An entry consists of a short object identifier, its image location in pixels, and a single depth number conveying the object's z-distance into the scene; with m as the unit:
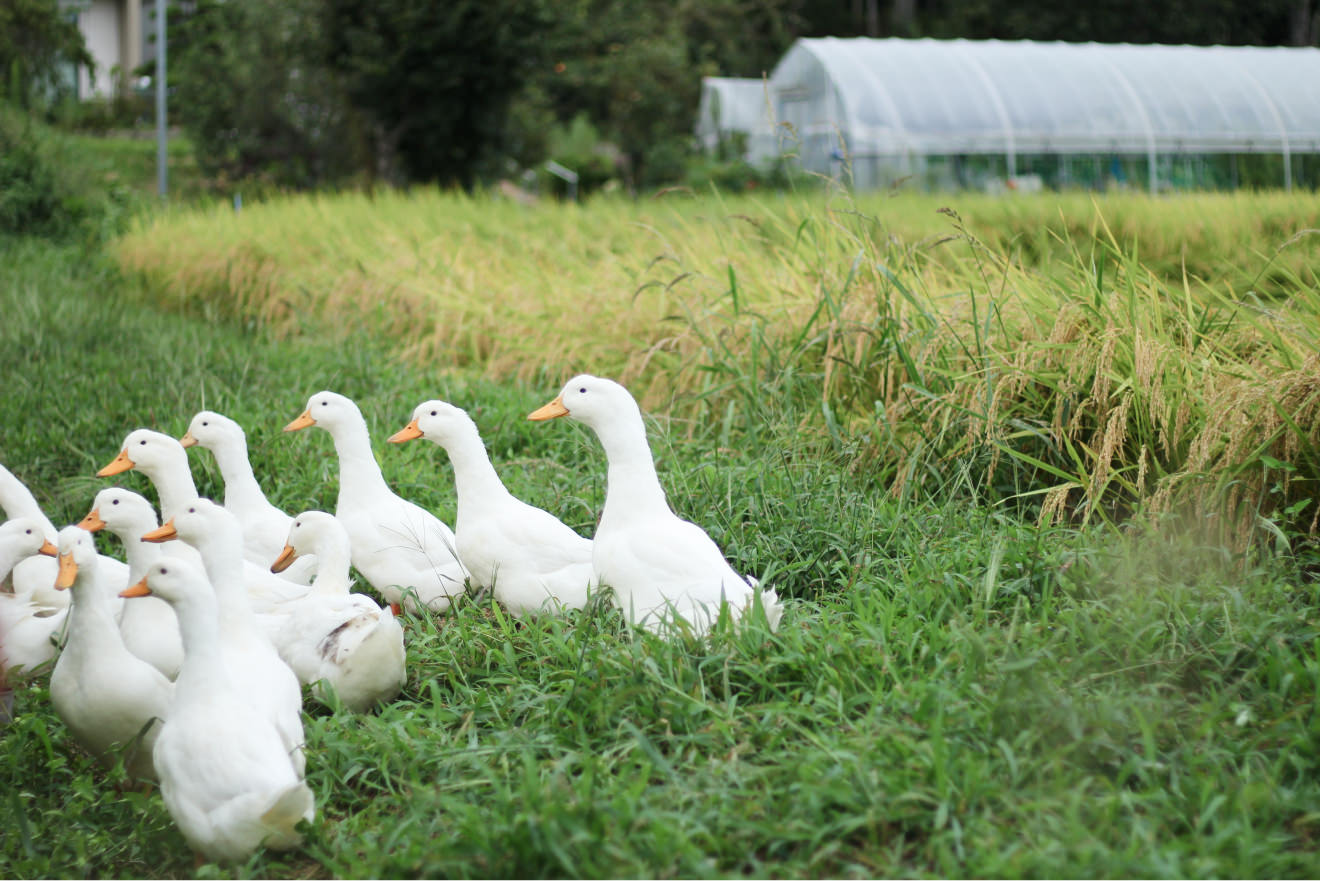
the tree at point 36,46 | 17.84
